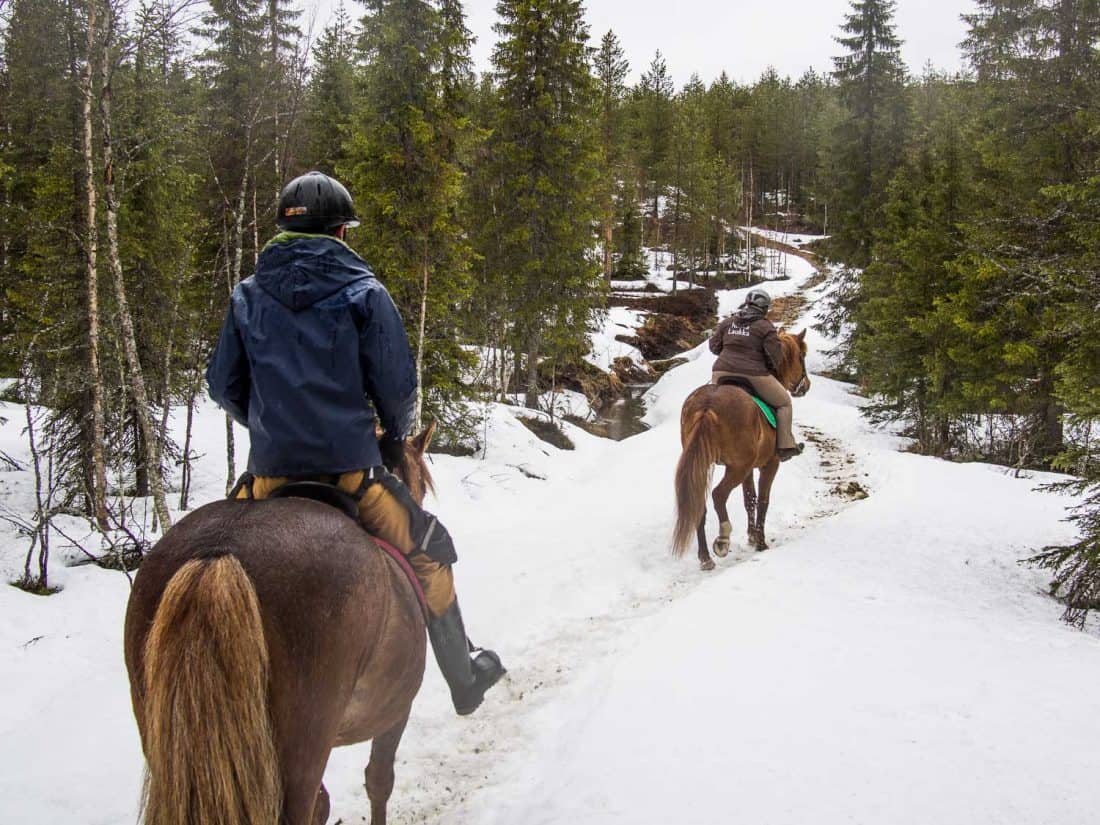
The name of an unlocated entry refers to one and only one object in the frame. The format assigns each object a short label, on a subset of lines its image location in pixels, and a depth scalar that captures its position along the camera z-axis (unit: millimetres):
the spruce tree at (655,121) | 46125
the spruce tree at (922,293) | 14570
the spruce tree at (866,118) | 23766
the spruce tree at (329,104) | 16953
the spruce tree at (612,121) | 32781
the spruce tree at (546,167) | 18484
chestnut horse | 6965
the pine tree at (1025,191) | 11461
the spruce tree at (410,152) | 12281
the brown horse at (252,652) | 1803
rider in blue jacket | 2525
